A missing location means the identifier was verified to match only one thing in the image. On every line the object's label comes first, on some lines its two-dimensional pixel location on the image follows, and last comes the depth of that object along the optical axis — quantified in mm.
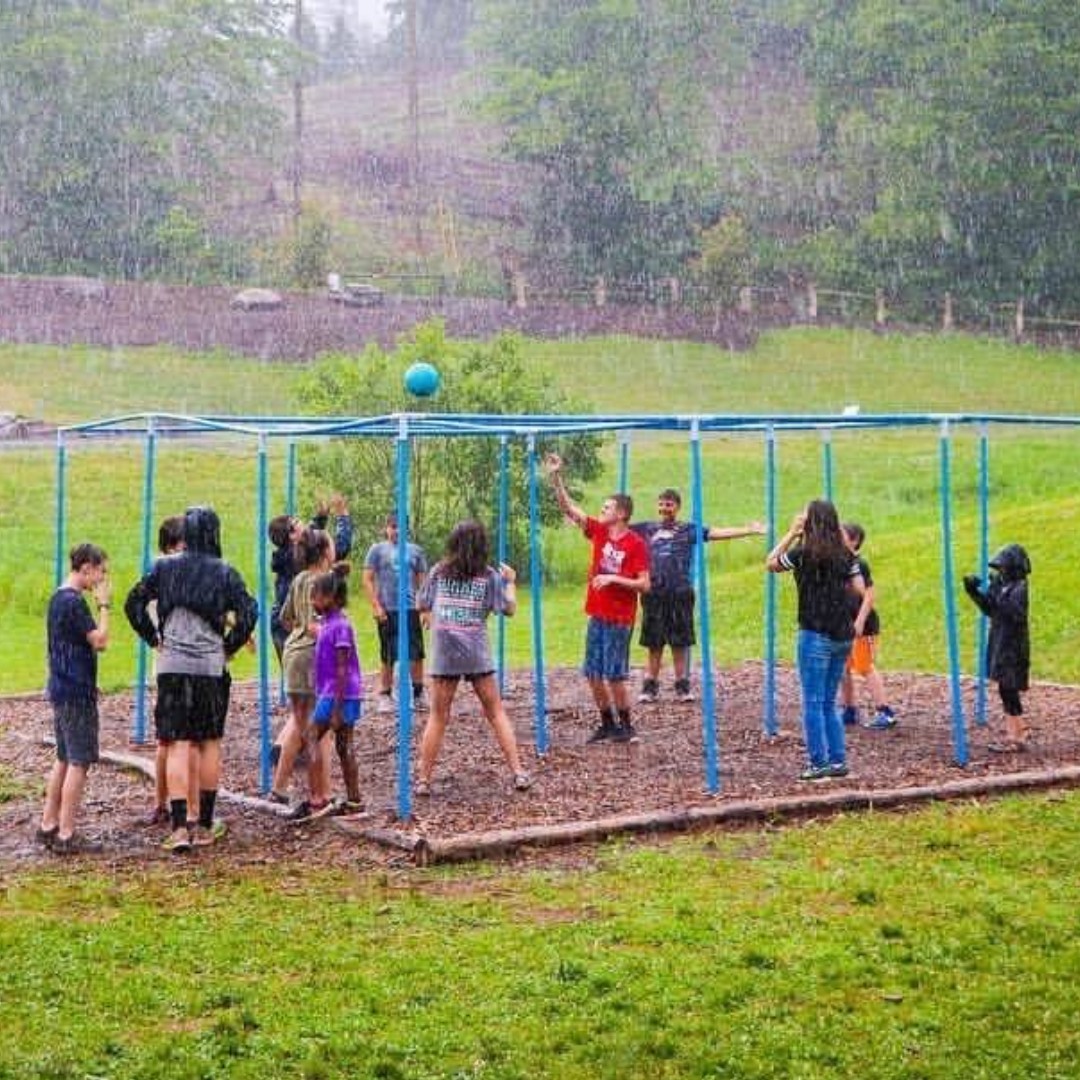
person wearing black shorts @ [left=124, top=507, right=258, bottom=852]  10000
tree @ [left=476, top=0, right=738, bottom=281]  58656
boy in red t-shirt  12477
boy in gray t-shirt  14484
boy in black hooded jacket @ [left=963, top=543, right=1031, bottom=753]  12406
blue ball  11523
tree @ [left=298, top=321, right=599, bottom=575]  24172
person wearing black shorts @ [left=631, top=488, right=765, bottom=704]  14859
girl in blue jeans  11359
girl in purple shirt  10469
